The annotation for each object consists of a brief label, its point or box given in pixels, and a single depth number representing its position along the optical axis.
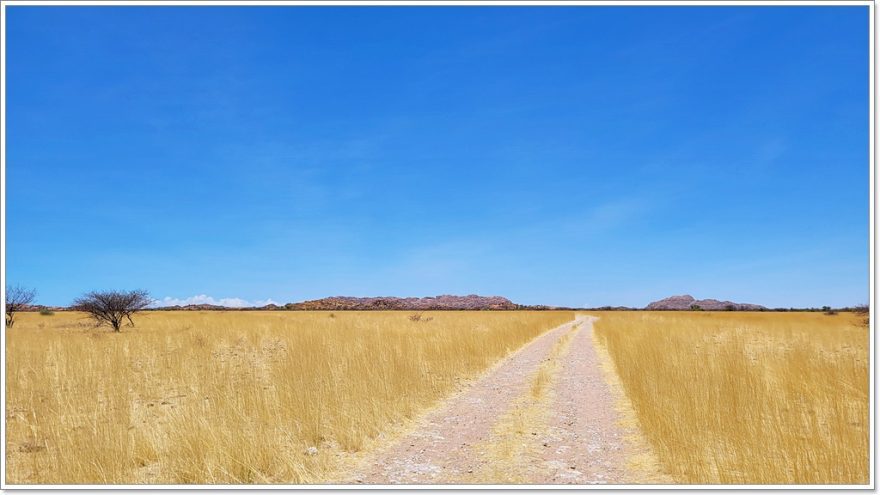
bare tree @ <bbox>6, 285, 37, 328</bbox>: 27.17
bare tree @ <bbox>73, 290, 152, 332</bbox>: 29.27
